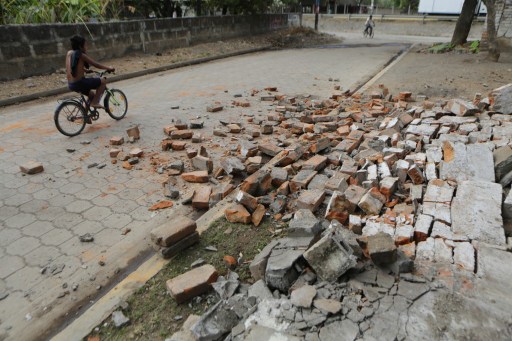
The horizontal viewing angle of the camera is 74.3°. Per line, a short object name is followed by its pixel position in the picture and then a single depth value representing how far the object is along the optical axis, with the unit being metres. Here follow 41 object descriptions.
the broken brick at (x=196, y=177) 4.48
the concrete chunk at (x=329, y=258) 2.47
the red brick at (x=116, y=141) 5.48
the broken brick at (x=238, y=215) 3.55
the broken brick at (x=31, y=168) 4.66
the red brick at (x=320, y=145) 5.06
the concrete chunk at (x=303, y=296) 2.27
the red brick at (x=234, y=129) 6.11
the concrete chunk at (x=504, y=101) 5.87
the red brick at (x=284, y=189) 4.02
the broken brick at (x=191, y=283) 2.59
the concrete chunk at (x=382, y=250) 2.53
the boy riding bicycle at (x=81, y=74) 5.65
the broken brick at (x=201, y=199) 3.90
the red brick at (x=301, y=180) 4.06
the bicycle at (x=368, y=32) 26.19
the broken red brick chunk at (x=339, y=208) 3.42
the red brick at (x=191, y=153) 5.07
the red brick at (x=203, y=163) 4.68
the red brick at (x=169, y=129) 5.98
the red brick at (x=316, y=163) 4.48
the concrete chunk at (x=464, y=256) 2.55
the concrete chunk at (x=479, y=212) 2.84
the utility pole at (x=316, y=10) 27.33
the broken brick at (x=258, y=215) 3.53
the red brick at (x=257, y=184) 4.00
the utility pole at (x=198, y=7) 18.46
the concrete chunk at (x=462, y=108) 5.88
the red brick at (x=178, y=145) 5.39
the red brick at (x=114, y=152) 5.09
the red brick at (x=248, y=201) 3.67
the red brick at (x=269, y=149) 5.08
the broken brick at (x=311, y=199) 3.59
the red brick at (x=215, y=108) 7.36
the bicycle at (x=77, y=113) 5.84
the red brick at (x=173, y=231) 3.03
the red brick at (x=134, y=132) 5.73
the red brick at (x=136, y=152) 5.12
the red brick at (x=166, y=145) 5.42
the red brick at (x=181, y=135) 5.75
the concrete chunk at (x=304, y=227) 2.94
